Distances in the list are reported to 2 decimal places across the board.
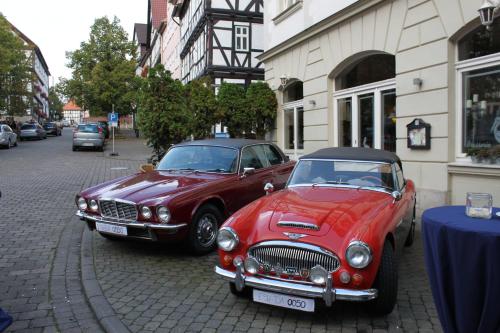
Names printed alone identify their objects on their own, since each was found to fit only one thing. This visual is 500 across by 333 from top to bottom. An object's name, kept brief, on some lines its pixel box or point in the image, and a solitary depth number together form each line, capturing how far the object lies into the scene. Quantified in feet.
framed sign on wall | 29.25
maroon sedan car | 19.29
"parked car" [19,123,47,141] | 136.33
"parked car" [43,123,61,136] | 176.24
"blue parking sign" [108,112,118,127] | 84.53
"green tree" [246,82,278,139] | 52.29
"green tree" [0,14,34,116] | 126.52
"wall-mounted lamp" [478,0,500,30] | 23.85
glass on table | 10.96
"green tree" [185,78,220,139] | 49.70
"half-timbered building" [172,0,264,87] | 86.74
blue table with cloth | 10.03
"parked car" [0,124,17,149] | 97.30
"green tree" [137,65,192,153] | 46.11
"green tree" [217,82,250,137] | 52.01
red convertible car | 13.01
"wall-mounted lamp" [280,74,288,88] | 49.96
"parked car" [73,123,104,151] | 93.81
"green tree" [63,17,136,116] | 144.77
